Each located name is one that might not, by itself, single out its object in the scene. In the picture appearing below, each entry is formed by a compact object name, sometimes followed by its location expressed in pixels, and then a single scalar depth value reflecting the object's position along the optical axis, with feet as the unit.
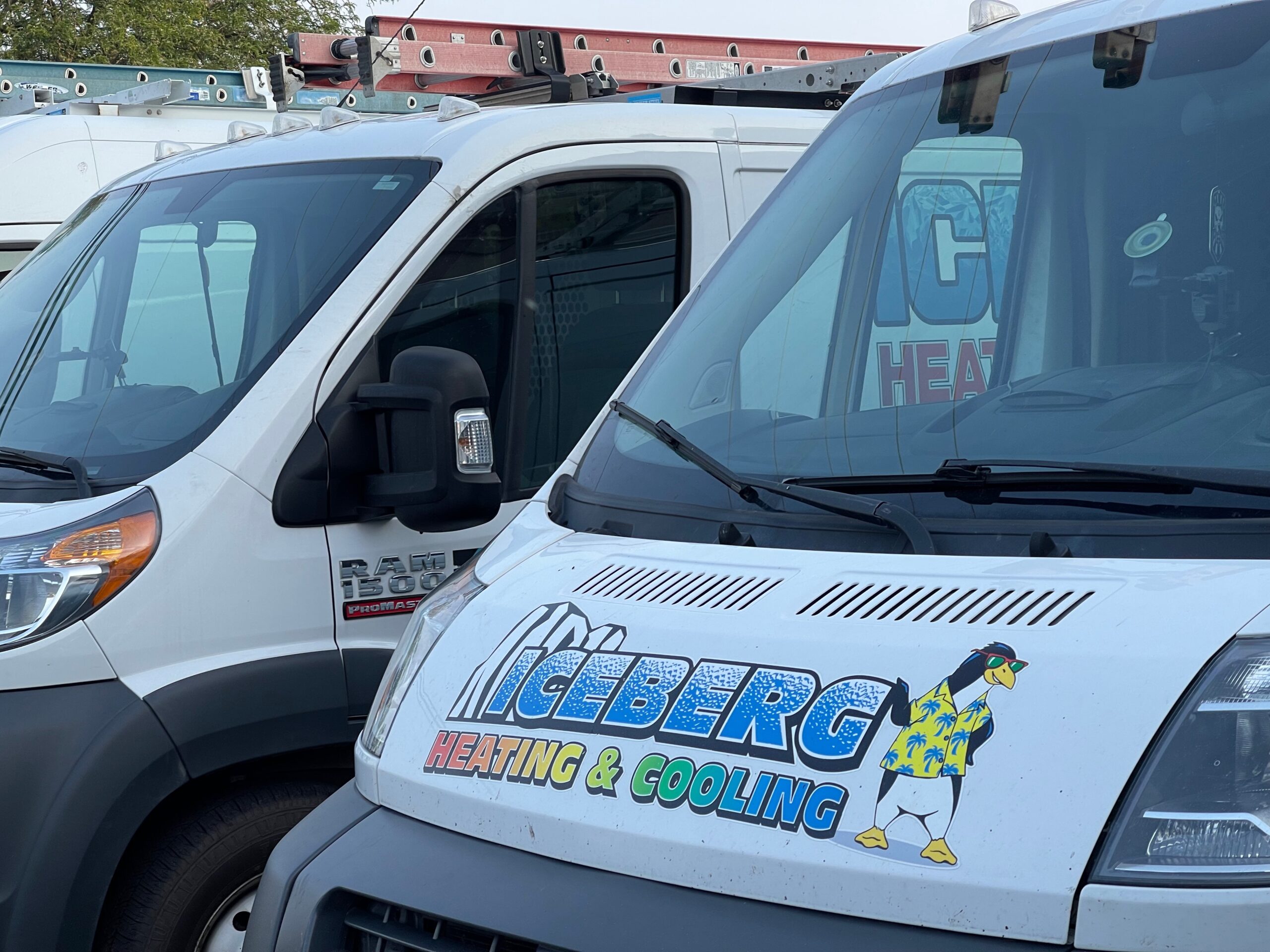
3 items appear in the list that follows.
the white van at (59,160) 23.70
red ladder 19.89
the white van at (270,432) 9.36
